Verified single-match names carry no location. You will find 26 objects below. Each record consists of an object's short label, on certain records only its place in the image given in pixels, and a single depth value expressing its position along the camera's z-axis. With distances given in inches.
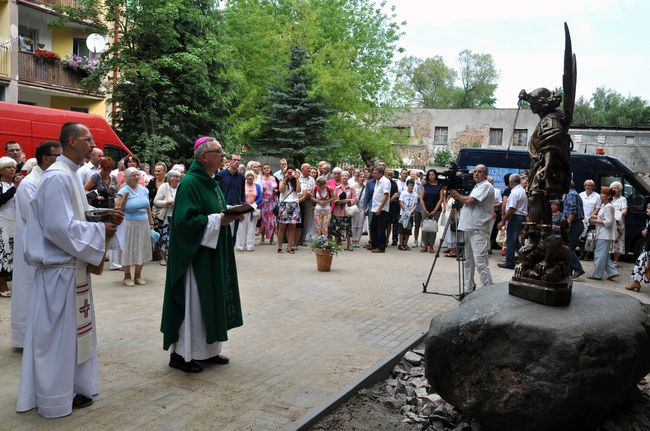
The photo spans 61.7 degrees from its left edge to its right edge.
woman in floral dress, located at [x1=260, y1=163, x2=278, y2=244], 565.0
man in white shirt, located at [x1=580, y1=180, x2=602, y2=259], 541.3
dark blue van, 567.5
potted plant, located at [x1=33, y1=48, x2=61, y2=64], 945.5
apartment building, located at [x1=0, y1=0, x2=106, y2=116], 884.6
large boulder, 160.4
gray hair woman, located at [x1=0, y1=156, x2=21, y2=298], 297.9
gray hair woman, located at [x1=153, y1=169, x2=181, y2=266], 418.0
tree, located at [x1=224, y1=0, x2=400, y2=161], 997.8
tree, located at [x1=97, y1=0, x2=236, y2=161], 805.9
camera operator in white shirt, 335.0
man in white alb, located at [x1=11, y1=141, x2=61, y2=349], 210.5
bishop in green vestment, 201.2
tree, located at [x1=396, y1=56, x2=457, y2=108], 2655.0
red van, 513.3
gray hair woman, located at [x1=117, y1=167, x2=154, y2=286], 354.6
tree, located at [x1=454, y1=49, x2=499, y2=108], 2706.7
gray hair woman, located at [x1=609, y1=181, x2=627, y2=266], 472.4
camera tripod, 355.7
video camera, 325.4
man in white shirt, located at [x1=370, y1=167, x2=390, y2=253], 570.6
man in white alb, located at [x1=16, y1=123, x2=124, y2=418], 163.2
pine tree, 901.2
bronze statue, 199.0
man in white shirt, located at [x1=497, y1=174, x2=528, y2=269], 486.0
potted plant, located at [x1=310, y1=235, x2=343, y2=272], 434.0
